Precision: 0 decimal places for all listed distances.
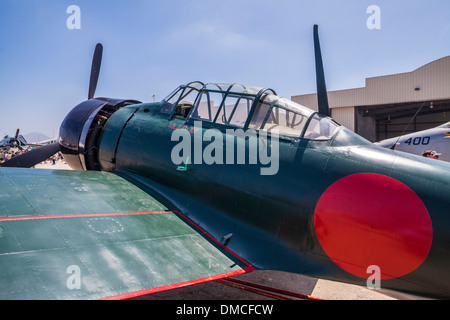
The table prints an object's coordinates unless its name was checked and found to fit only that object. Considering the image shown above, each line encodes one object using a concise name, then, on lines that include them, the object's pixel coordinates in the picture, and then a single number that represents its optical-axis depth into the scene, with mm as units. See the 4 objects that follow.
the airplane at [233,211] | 2600
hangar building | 21875
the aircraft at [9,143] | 35078
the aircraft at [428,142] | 10656
